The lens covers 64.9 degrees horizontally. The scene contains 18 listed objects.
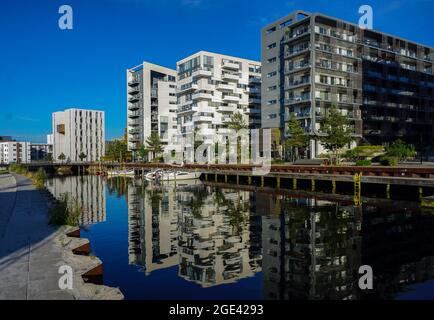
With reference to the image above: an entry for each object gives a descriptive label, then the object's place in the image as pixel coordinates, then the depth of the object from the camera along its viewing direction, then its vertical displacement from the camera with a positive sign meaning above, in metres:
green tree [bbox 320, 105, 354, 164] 58.38 +4.80
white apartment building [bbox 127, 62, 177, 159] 123.31 +21.91
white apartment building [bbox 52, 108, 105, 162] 184.75 +15.13
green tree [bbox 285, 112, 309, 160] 68.31 +4.73
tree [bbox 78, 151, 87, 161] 171.75 +2.86
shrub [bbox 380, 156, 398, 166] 49.47 -0.41
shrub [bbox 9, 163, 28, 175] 73.11 -1.73
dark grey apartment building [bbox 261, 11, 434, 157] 75.06 +19.44
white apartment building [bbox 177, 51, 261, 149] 100.38 +21.10
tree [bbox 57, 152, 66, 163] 175.89 +2.53
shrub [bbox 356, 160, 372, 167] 50.00 -0.65
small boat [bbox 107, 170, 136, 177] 84.60 -2.95
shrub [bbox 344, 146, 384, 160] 66.31 +1.25
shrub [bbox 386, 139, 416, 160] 57.44 +1.07
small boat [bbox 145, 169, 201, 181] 63.69 -2.86
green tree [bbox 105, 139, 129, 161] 135.00 +4.36
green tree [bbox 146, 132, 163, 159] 108.04 +5.47
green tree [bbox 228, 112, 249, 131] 79.12 +8.69
